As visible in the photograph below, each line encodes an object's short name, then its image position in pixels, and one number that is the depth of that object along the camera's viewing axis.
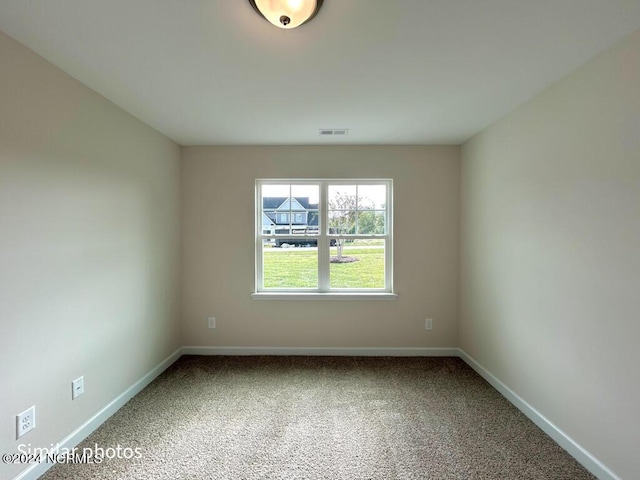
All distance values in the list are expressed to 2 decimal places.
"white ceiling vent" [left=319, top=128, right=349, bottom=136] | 2.67
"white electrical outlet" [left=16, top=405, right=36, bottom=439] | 1.48
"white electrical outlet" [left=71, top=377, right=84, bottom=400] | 1.81
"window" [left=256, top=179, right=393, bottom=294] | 3.27
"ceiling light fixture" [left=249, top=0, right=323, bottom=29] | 1.16
